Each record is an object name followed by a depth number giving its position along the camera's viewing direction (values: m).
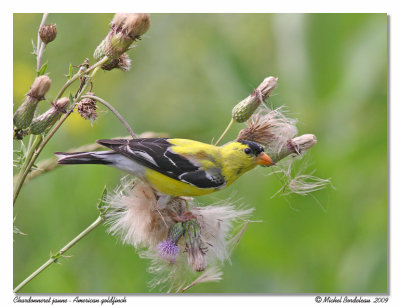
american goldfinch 2.85
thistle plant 2.81
